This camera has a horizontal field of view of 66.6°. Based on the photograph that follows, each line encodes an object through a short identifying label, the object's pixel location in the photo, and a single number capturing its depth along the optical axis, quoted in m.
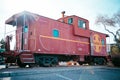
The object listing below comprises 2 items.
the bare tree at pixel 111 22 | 19.10
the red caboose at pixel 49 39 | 6.48
